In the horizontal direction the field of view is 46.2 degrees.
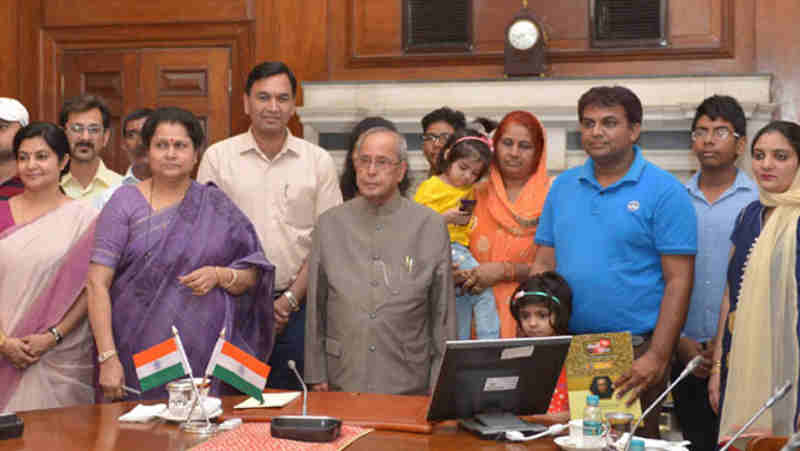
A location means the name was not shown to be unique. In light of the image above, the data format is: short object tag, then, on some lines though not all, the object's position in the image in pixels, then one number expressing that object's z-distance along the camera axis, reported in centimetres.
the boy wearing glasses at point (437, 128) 397
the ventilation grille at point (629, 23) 500
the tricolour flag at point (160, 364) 235
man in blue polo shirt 280
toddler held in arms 328
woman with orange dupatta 323
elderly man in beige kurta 290
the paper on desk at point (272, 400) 247
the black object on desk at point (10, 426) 221
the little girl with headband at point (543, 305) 283
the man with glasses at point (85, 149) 384
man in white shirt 340
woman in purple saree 293
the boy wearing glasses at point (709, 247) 324
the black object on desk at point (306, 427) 213
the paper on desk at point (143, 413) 234
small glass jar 234
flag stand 223
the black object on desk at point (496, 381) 218
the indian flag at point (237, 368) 234
